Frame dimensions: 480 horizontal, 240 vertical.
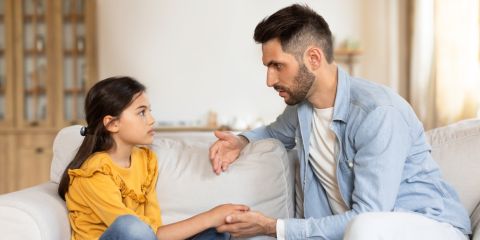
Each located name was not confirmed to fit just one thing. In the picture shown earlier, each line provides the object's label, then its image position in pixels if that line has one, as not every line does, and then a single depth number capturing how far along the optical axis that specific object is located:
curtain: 3.46
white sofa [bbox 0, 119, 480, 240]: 1.81
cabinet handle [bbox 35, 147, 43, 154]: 4.80
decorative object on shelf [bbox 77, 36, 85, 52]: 4.89
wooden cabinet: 4.81
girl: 1.61
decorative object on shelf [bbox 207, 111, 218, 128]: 4.77
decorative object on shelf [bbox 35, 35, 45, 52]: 4.87
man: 1.53
